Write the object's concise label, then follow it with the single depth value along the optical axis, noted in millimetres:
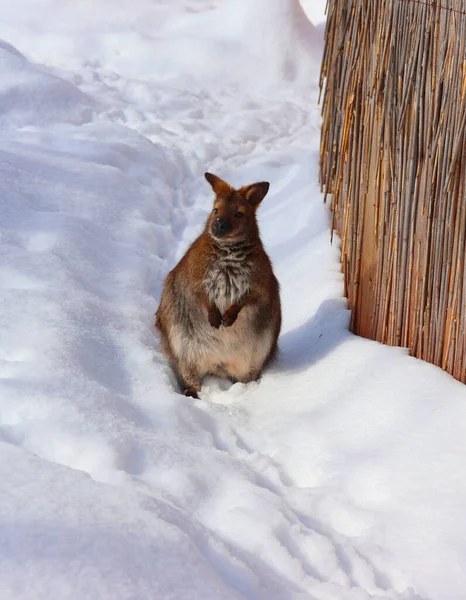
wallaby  7461
